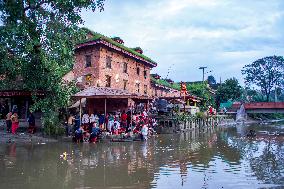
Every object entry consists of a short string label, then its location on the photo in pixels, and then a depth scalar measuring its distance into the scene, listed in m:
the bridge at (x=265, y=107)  69.50
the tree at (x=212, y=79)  138.07
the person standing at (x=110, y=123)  25.28
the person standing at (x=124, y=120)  26.77
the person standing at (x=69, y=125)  24.28
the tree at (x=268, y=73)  94.31
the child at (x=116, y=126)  25.00
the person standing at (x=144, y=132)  24.85
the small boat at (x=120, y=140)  23.68
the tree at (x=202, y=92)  62.86
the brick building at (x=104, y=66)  34.19
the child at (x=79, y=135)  22.45
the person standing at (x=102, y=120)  25.69
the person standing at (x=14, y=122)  24.28
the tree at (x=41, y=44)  16.80
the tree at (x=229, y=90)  72.88
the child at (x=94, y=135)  22.58
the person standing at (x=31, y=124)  25.41
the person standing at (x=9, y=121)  25.00
